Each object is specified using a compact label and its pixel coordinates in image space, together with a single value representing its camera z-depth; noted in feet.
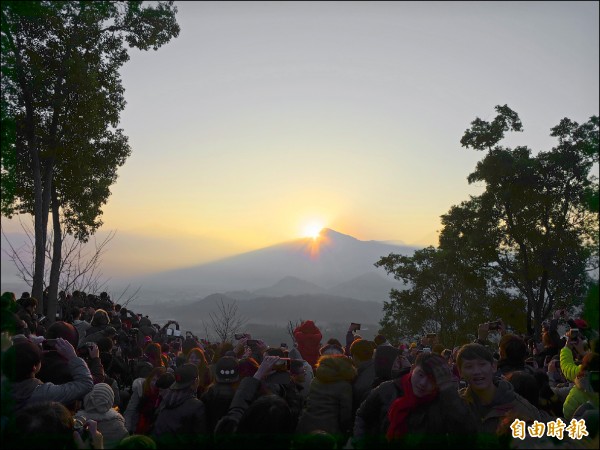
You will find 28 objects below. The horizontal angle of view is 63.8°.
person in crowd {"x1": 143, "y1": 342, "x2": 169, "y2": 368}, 21.55
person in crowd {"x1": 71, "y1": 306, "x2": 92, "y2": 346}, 29.32
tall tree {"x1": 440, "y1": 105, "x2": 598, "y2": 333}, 64.64
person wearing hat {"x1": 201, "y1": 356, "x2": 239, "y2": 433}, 13.38
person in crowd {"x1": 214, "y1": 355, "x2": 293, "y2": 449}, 10.39
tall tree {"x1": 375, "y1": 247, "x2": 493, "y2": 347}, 76.84
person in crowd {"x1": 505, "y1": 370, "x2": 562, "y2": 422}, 13.64
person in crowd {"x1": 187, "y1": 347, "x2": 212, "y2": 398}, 17.80
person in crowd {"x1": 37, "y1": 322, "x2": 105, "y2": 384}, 14.40
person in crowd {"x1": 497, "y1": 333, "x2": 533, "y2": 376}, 15.29
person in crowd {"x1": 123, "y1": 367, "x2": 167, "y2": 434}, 15.15
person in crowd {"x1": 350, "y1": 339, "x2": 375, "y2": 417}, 14.66
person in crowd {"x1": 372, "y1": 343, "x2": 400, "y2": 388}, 15.39
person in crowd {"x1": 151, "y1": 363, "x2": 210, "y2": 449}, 12.71
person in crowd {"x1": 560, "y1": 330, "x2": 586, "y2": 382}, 16.15
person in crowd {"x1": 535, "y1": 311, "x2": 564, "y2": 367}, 21.39
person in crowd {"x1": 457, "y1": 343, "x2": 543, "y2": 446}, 11.98
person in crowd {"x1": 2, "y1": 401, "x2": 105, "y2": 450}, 9.41
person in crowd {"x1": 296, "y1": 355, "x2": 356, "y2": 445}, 13.26
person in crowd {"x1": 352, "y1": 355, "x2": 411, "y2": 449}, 12.09
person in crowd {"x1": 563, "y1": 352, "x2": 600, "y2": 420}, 13.72
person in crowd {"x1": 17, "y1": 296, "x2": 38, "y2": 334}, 24.77
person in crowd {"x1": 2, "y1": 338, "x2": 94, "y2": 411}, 11.60
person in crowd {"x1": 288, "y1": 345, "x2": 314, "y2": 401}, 16.22
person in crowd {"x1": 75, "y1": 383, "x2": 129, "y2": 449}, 13.53
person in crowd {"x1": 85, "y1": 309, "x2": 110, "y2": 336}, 24.38
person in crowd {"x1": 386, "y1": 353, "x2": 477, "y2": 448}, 10.37
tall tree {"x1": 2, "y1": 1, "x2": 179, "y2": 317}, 39.40
